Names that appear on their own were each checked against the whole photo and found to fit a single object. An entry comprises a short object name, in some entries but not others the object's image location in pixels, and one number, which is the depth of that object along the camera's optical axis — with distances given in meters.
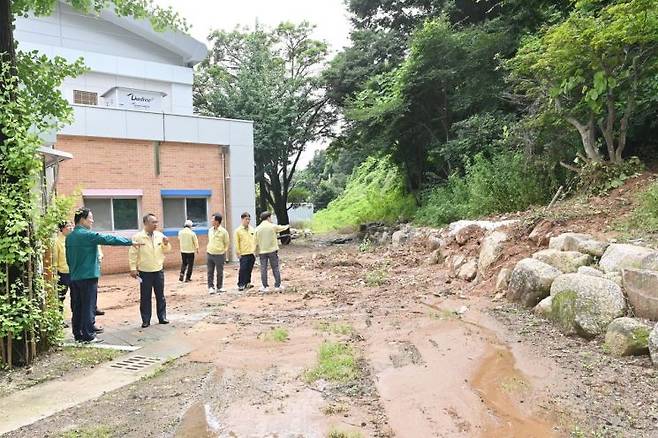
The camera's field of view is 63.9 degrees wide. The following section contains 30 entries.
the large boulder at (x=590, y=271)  6.24
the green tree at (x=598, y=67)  8.58
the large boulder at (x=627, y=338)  4.98
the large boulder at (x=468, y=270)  9.25
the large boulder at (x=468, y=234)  10.73
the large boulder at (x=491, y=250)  8.84
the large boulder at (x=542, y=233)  8.33
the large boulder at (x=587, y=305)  5.55
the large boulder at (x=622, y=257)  5.95
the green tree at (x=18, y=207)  5.52
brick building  15.63
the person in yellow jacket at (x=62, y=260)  7.95
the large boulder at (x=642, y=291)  5.21
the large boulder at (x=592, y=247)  6.83
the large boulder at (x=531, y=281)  6.84
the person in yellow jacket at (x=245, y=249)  10.87
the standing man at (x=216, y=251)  11.02
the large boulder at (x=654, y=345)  4.70
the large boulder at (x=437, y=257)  11.47
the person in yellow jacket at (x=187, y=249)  12.87
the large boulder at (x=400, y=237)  16.02
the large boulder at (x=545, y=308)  6.42
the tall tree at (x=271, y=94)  24.08
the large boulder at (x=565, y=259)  6.82
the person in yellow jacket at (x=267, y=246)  10.55
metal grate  5.70
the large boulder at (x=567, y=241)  7.27
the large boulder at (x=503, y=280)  7.89
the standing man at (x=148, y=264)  7.61
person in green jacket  6.68
